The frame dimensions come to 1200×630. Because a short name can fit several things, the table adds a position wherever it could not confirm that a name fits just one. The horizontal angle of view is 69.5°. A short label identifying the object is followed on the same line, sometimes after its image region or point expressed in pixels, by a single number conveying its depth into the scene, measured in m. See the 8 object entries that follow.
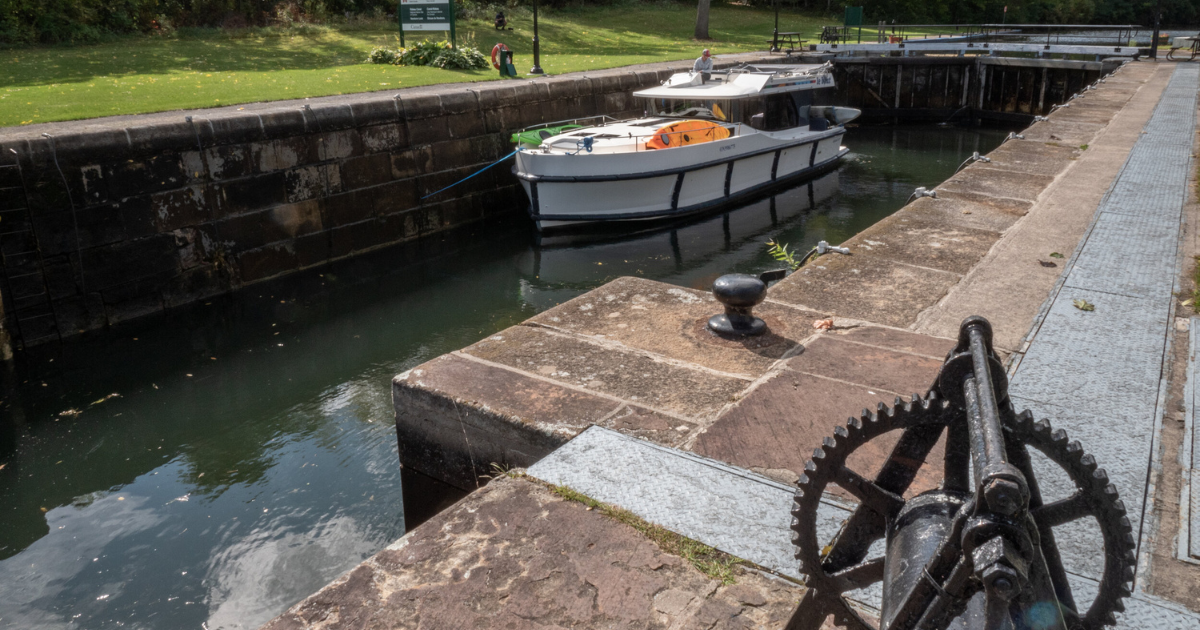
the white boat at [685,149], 12.96
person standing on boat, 16.20
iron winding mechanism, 1.26
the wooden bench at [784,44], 29.20
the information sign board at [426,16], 18.30
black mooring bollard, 4.52
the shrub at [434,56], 17.98
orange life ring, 17.27
